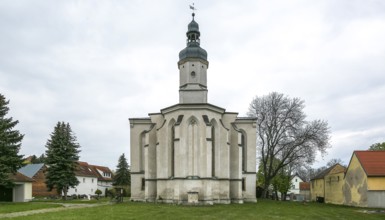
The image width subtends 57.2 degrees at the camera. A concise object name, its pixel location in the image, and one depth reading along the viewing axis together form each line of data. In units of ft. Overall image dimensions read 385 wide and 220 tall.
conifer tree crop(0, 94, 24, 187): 101.14
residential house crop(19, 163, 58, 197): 169.68
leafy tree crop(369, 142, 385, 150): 189.53
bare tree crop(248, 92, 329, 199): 132.67
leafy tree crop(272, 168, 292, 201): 178.81
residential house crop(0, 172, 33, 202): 126.21
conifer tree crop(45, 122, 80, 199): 136.67
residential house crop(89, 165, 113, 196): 228.63
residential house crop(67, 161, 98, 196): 192.04
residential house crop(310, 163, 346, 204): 137.94
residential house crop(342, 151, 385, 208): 108.37
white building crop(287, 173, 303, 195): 335.06
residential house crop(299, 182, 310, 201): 224.90
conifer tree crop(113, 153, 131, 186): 195.62
